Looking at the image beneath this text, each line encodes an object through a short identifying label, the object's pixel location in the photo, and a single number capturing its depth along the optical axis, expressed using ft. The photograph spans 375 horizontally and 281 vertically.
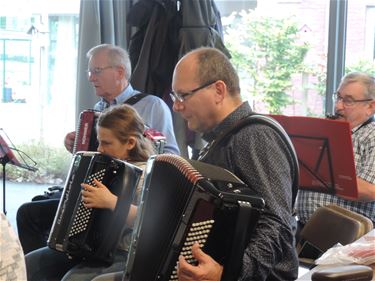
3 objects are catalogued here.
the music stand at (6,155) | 11.20
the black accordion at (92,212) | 7.48
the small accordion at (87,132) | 9.73
